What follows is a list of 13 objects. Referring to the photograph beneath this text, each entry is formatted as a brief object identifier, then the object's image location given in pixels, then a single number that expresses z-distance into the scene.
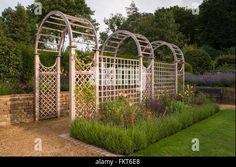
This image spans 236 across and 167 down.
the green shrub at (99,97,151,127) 5.59
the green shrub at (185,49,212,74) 11.98
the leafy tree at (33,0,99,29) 22.45
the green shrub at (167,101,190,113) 7.28
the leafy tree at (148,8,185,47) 18.38
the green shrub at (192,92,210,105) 7.84
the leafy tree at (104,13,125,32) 27.72
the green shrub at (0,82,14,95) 7.80
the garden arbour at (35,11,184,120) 6.22
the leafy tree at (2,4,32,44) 27.33
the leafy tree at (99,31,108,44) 26.61
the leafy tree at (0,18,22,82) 9.01
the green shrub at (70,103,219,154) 4.69
